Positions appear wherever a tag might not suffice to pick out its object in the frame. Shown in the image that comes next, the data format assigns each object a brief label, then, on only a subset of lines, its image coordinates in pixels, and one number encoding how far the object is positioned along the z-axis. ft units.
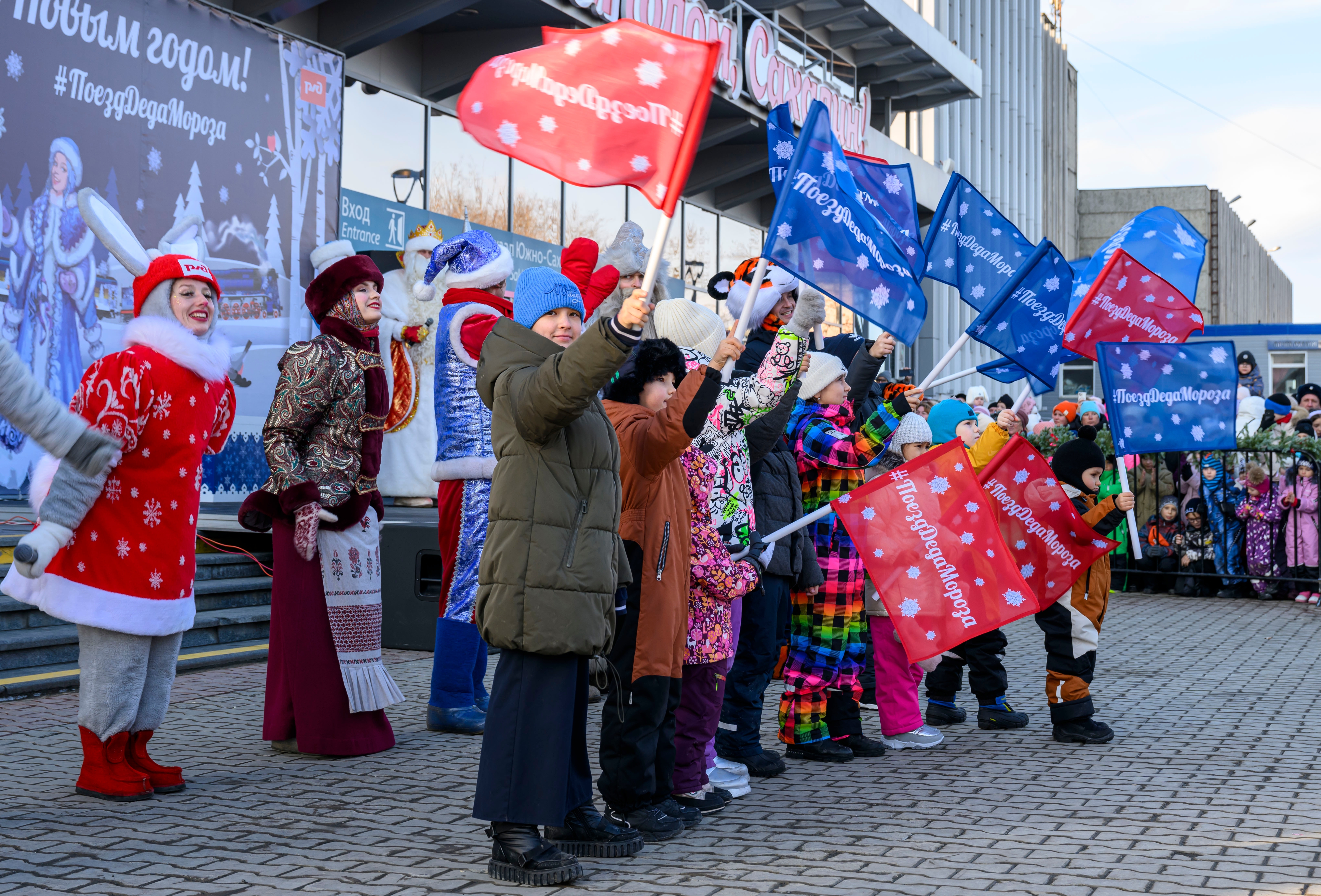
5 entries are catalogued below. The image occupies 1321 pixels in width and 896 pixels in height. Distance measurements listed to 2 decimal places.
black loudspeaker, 28.73
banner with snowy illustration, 30.81
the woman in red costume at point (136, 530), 15.98
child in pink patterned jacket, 16.24
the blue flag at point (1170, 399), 25.14
